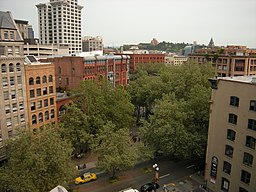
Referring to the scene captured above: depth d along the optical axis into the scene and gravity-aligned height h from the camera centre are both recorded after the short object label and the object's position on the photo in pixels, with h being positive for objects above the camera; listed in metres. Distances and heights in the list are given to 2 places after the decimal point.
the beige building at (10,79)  37.31 -3.81
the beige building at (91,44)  183.00 +10.83
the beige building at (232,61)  73.91 -0.60
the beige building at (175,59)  169.11 -0.42
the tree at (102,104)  44.92 -9.38
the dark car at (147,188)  33.22 -18.57
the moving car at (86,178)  35.25 -18.57
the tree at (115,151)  32.88 -13.89
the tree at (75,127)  41.09 -12.71
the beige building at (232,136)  27.92 -10.03
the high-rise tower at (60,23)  143.00 +21.75
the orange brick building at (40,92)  42.31 -6.78
